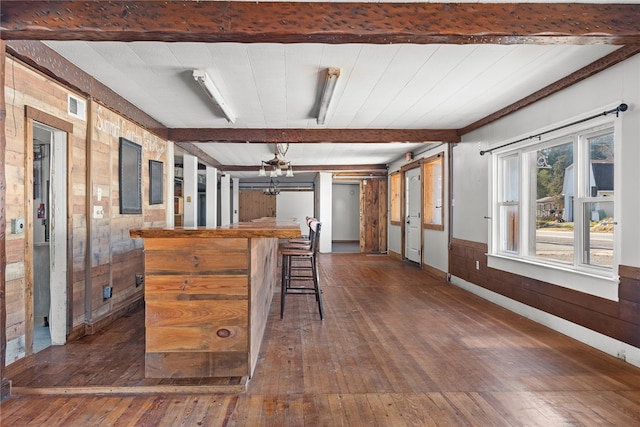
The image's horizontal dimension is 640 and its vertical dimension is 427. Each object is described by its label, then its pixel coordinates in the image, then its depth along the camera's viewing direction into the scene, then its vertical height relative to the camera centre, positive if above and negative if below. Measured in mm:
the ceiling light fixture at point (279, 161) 5900 +790
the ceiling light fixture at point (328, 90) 3319 +1164
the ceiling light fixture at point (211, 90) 3327 +1165
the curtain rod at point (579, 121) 2902 +781
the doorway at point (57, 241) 3215 -225
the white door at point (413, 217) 7812 -87
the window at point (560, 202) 3240 +106
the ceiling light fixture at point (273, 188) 11875 +815
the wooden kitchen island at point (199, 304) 2555 -598
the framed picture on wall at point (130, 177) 4117 +401
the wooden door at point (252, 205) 13172 +278
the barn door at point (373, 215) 10477 -54
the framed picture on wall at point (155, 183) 4926 +395
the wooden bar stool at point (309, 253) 4077 -414
